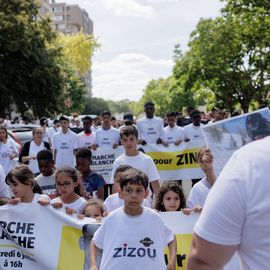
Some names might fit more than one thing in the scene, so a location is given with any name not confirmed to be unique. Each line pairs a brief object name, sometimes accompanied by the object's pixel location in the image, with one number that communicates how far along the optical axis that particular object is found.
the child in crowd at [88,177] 7.09
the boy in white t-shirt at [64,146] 11.39
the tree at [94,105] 112.69
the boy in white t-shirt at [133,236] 3.96
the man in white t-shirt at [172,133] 11.43
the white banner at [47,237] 5.06
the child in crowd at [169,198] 5.32
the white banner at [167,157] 11.15
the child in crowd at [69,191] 5.41
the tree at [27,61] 36.34
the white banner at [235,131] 3.63
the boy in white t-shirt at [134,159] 6.82
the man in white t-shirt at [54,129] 15.32
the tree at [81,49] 68.94
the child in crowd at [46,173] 6.87
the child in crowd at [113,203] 5.45
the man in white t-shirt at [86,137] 11.43
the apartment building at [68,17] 159.62
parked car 15.50
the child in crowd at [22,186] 5.29
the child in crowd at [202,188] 5.13
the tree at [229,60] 41.16
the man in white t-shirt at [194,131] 11.26
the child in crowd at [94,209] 5.24
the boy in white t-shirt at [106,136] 11.19
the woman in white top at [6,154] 9.56
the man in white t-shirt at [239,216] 1.72
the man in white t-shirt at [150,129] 11.16
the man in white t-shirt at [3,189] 6.45
